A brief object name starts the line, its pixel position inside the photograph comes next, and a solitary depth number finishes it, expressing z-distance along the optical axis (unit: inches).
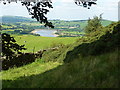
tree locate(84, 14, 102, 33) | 2886.3
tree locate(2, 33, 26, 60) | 374.9
